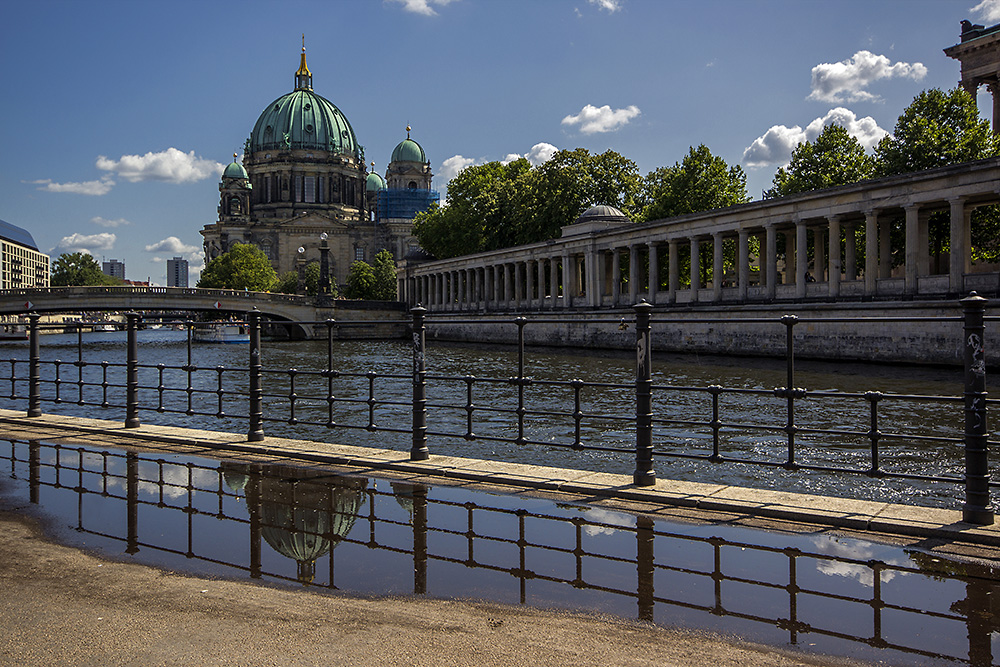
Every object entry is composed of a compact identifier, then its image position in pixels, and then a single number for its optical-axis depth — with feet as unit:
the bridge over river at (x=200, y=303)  220.43
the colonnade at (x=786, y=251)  115.34
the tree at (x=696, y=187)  187.42
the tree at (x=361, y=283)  393.91
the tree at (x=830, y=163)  163.53
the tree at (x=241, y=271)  404.98
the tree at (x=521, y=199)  220.02
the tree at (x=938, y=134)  143.13
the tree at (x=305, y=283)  419.17
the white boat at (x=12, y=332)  270.05
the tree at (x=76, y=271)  480.64
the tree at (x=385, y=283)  392.06
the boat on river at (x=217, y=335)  266.86
